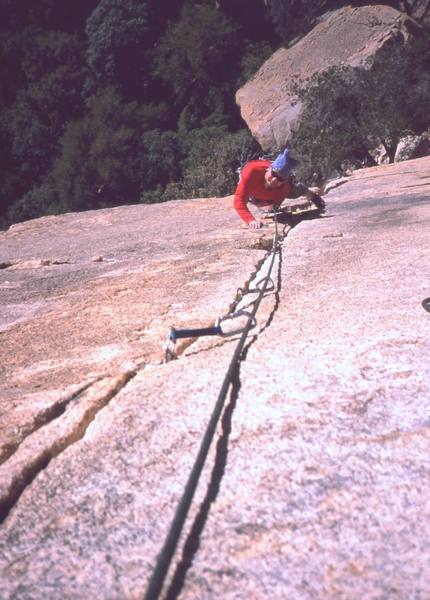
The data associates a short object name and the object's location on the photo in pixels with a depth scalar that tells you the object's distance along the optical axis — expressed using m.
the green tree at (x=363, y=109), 12.38
